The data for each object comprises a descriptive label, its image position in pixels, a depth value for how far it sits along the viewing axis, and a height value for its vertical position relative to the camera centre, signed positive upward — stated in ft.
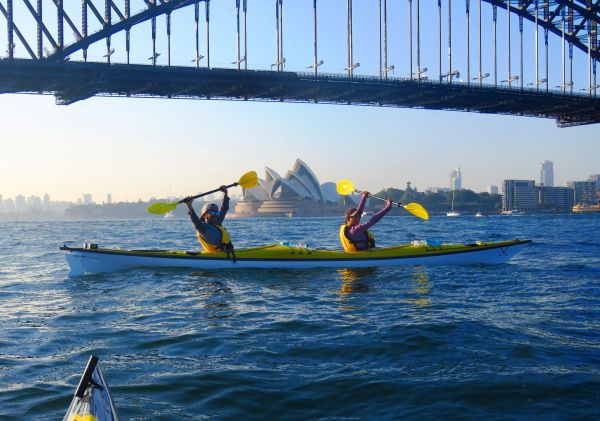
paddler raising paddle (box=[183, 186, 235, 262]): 36.06 -1.38
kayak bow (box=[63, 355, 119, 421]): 9.64 -3.34
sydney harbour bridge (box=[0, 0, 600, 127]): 115.96 +27.79
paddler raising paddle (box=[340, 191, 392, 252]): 37.40 -1.97
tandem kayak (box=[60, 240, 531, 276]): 36.65 -3.32
